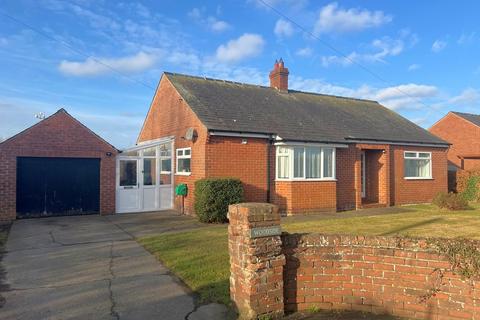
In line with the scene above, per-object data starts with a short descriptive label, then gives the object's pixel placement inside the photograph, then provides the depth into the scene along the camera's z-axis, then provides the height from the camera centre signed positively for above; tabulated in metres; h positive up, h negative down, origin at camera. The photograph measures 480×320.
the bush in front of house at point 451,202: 14.99 -1.11
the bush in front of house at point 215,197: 12.08 -0.78
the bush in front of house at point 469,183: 20.02 -0.52
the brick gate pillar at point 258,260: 4.26 -0.97
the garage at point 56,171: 12.98 +0.02
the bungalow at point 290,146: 13.92 +1.06
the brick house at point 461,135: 27.57 +2.87
